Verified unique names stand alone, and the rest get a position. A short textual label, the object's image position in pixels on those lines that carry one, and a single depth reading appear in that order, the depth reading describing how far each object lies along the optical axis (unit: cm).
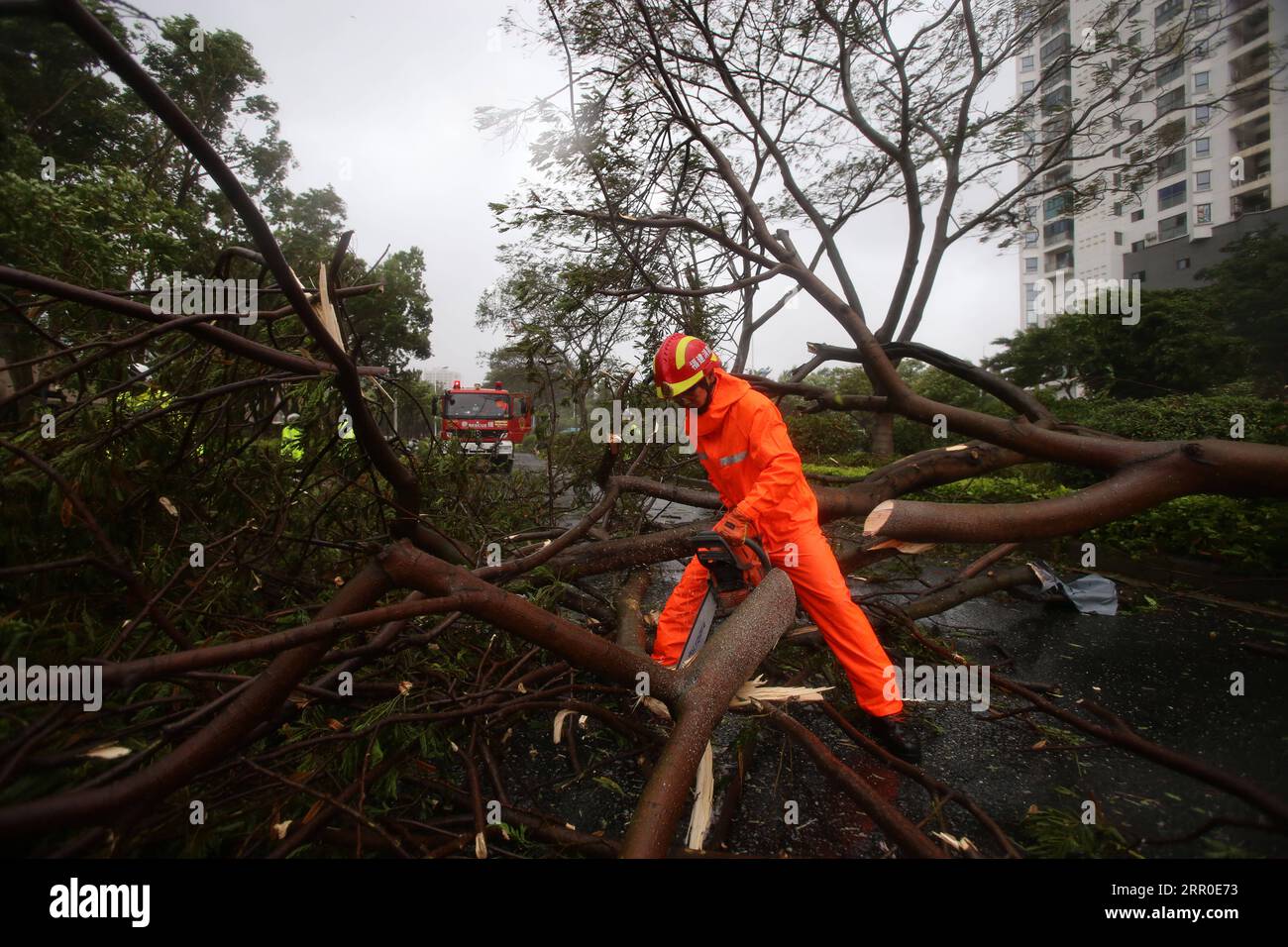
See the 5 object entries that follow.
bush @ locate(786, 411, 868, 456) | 1111
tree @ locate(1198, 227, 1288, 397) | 891
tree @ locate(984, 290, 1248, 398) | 855
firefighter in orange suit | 237
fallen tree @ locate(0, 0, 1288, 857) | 117
